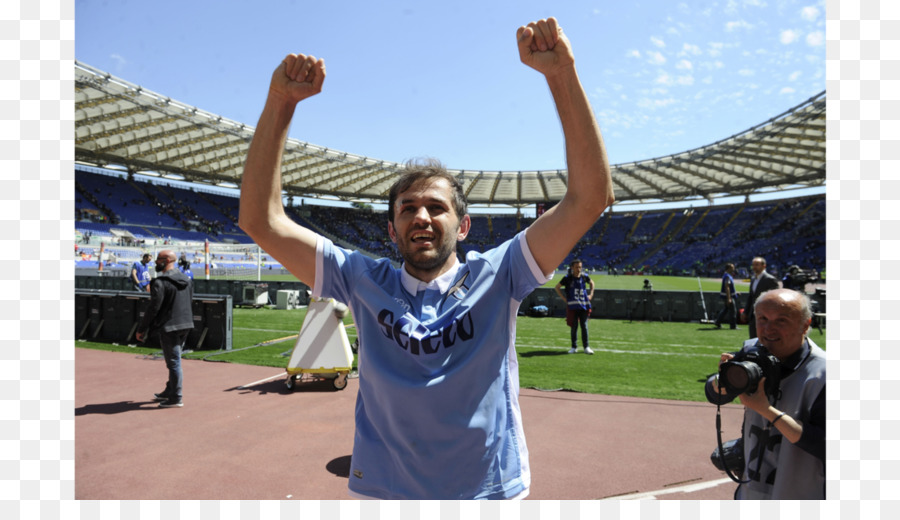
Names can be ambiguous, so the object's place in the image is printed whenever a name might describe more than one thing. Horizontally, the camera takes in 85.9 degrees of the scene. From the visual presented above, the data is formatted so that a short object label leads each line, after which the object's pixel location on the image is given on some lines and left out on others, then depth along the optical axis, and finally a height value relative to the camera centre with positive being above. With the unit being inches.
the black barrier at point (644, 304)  627.8 -62.9
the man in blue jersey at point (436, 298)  58.4 -5.3
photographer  78.7 -24.0
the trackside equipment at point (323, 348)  266.1 -50.0
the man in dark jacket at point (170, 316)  243.3 -29.2
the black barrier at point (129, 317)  412.2 -52.7
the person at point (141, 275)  542.9 -17.5
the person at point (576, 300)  392.5 -33.6
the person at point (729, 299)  529.3 -44.7
